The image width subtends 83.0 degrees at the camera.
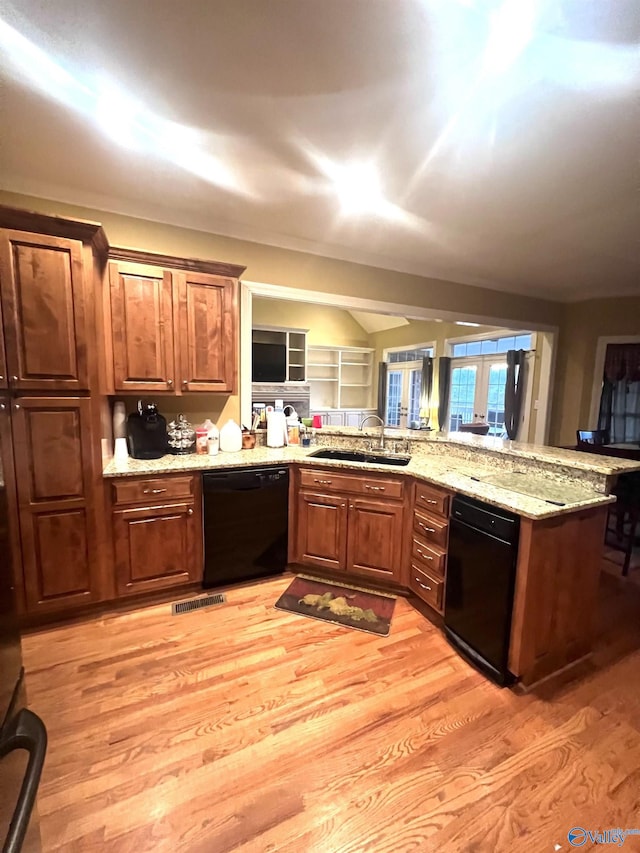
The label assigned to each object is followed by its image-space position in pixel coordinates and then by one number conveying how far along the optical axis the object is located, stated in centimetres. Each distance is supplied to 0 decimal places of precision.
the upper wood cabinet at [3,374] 187
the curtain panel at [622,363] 449
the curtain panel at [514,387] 517
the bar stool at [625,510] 291
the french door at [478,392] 577
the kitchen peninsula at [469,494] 179
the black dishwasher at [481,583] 180
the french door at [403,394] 741
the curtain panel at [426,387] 661
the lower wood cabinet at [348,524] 257
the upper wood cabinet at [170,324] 241
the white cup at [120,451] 254
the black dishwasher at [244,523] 252
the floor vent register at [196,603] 242
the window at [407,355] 709
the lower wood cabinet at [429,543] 224
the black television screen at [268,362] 593
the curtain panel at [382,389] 792
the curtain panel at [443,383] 635
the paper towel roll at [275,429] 310
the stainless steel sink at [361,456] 299
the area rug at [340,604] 231
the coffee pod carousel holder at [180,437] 277
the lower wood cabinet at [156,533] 232
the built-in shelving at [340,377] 778
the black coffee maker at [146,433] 262
